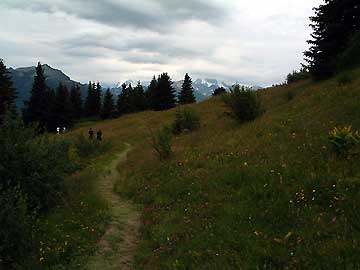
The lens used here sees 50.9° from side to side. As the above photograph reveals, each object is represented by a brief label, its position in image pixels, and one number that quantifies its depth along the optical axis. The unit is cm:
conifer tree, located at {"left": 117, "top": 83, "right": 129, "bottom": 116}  7112
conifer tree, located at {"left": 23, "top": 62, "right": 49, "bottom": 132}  5509
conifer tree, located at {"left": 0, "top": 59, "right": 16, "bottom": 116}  4697
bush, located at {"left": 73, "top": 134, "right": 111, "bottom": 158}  2589
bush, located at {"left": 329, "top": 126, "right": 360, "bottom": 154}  942
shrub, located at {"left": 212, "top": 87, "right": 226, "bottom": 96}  6406
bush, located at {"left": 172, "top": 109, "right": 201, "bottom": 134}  2616
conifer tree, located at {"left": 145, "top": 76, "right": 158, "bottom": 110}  6782
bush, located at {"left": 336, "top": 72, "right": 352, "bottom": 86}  1766
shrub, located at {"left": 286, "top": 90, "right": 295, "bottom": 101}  2269
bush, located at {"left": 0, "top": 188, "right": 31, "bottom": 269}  744
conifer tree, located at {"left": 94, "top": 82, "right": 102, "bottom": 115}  8011
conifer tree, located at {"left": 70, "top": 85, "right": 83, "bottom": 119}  7398
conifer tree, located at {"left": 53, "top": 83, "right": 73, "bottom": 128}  5738
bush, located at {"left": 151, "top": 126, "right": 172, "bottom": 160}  1630
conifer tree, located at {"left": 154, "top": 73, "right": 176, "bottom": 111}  6512
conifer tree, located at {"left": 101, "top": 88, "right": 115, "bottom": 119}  7156
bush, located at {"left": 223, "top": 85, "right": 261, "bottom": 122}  1931
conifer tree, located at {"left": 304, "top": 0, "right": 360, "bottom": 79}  2209
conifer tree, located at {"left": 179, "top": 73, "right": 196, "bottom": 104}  7131
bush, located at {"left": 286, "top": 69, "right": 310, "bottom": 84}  3263
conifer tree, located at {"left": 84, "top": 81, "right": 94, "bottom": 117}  7969
